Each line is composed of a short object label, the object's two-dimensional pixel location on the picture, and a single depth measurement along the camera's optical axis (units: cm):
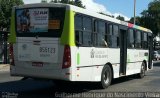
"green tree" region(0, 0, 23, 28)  2728
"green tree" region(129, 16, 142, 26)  5750
